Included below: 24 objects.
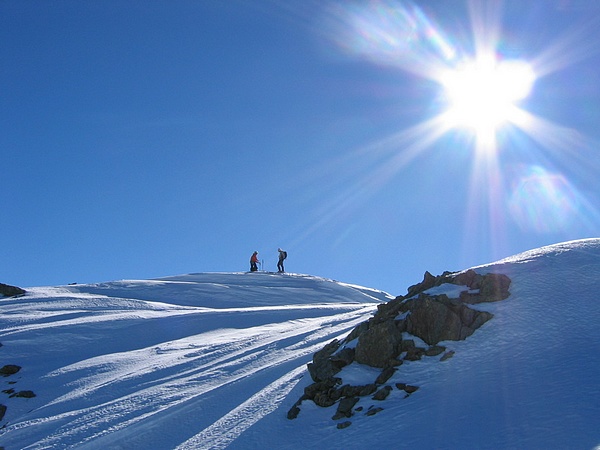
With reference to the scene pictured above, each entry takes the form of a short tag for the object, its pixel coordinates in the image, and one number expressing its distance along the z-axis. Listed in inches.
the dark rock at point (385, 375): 398.9
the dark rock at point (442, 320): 430.0
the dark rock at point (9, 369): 606.5
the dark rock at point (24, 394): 545.7
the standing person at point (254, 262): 1701.5
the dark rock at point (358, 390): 394.3
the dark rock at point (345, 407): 378.0
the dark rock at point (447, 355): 404.5
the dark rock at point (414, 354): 414.0
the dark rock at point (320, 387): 418.3
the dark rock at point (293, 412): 402.7
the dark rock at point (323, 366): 436.1
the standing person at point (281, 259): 1670.8
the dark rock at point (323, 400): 402.3
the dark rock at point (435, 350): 414.1
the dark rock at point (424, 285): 515.2
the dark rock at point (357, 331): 486.2
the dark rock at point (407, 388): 376.5
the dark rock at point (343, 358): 443.2
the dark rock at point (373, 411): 362.6
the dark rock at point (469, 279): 485.7
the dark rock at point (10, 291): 1036.6
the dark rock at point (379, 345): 425.7
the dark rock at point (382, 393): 378.9
